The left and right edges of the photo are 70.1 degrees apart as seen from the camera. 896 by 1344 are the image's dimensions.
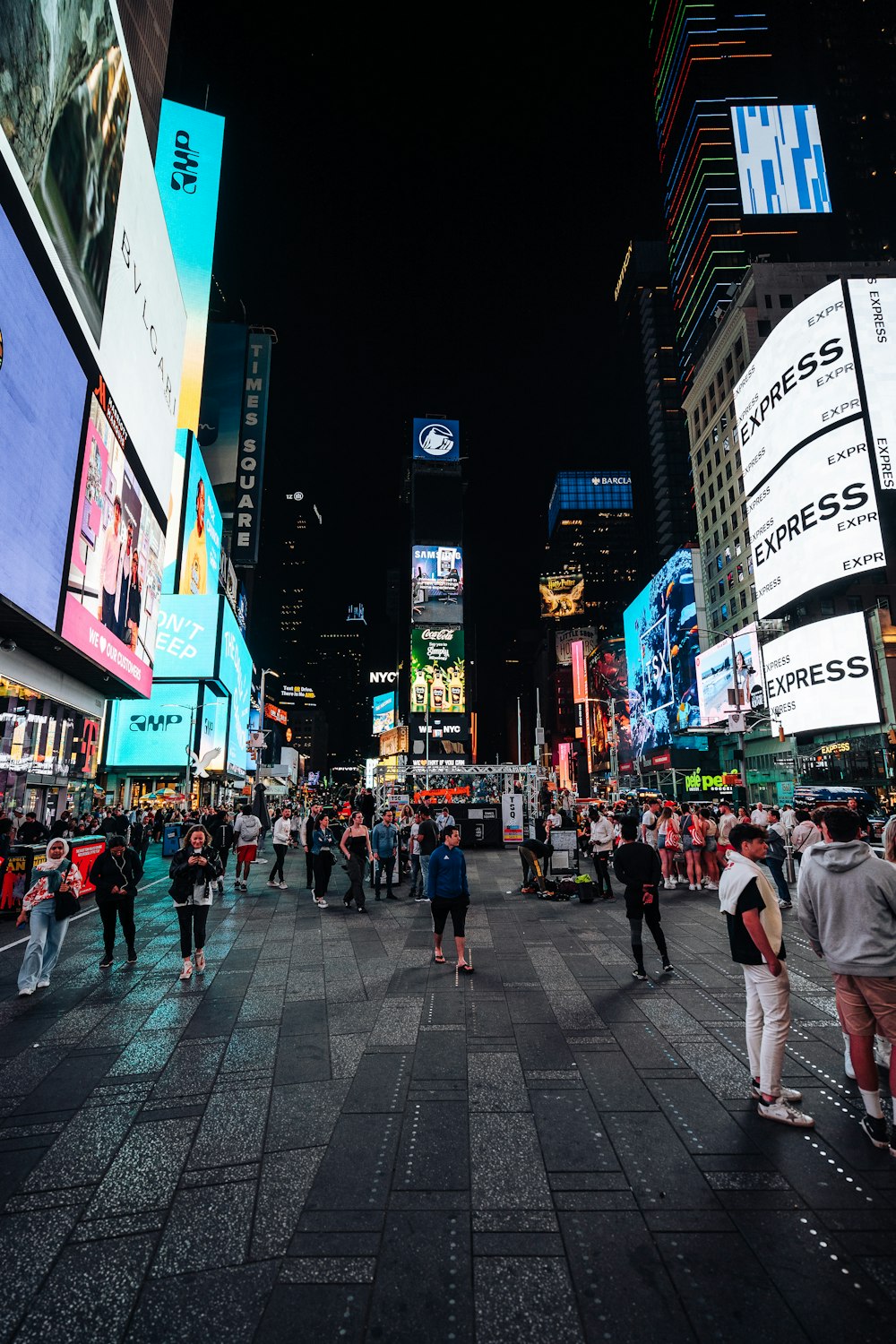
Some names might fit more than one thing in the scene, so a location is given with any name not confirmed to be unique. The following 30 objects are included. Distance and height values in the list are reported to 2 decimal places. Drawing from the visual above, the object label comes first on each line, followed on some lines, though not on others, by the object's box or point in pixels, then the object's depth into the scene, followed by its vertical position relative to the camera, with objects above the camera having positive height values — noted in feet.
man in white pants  14.30 -4.17
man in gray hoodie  13.14 -3.05
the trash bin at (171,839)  67.56 -4.53
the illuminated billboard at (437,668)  264.52 +50.73
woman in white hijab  24.23 -4.13
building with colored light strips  284.61 +323.23
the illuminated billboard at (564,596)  562.66 +170.67
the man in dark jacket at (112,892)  27.58 -4.10
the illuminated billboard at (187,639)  119.14 +29.22
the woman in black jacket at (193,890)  25.62 -3.75
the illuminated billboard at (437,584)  272.72 +90.78
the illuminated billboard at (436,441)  309.83 +169.65
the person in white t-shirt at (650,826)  54.25 -3.02
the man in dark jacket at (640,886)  25.20 -3.73
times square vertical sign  163.43 +93.56
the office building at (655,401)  371.35 +247.17
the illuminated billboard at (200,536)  121.90 +53.22
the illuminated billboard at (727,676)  156.25 +29.68
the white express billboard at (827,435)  117.70 +68.12
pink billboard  59.47 +25.07
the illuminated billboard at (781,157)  170.81 +169.67
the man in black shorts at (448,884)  26.61 -3.80
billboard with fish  211.00 +47.68
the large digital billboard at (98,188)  44.06 +52.34
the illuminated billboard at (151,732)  107.86 +10.96
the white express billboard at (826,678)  124.26 +22.39
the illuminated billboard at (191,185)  117.60 +111.54
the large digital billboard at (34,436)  42.91 +26.66
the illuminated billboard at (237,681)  144.78 +28.89
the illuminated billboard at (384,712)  419.17 +56.05
